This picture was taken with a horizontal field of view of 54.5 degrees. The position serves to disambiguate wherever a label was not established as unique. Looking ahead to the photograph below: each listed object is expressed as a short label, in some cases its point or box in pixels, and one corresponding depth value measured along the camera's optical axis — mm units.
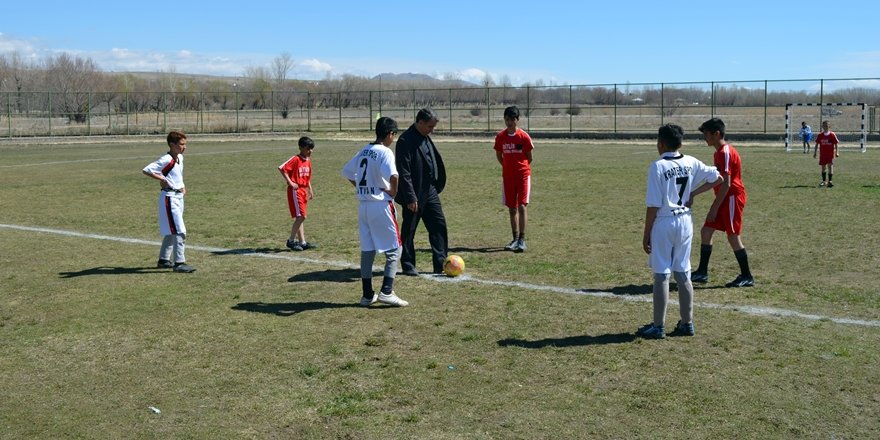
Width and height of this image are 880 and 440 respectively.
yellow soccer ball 9812
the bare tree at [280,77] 108888
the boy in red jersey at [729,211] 8977
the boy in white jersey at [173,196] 10188
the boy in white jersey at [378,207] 8297
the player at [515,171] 11617
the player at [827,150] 19766
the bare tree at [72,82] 57500
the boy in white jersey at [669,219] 6891
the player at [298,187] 11773
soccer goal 35938
